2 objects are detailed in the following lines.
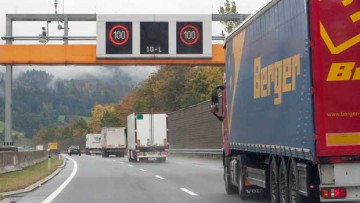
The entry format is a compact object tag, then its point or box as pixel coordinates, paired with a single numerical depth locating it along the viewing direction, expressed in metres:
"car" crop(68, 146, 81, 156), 94.00
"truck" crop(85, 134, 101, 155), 90.25
